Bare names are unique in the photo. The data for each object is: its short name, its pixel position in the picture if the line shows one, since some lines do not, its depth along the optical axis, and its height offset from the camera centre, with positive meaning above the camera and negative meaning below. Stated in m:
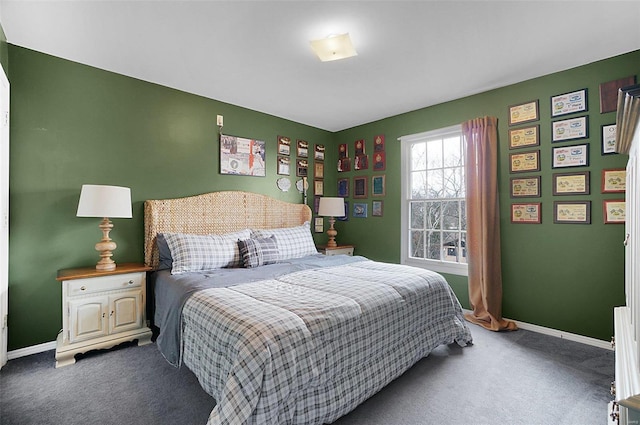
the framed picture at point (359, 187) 4.51 +0.43
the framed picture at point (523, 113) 2.97 +1.03
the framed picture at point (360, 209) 4.53 +0.09
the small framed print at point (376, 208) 4.31 +0.10
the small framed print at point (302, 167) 4.44 +0.72
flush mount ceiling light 2.25 +1.30
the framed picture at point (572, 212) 2.70 +0.02
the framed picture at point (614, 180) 2.51 +0.29
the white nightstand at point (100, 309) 2.33 -0.77
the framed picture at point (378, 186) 4.28 +0.43
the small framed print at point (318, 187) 4.66 +0.44
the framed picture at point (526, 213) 2.97 +0.02
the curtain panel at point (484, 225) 3.13 -0.12
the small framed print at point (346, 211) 4.80 +0.07
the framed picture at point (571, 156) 2.69 +0.54
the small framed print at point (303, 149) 4.46 +1.01
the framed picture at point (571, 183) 2.70 +0.29
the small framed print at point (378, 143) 4.27 +1.04
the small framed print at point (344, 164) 4.74 +0.82
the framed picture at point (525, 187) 2.97 +0.28
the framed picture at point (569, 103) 2.71 +1.03
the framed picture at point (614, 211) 2.52 +0.03
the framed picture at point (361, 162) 4.48 +0.80
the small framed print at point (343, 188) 4.79 +0.45
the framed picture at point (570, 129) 2.69 +0.79
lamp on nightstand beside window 4.35 +0.12
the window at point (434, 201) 3.59 +0.17
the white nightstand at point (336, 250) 4.29 -0.50
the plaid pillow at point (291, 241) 3.42 -0.30
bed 1.43 -0.61
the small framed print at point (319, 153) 4.69 +0.98
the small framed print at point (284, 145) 4.21 +1.00
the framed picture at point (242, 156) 3.63 +0.75
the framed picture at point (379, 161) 4.25 +0.78
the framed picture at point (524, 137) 2.97 +0.79
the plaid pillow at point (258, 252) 2.99 -0.37
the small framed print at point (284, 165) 4.20 +0.71
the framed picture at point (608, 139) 2.54 +0.65
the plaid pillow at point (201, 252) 2.72 -0.34
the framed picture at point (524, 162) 2.97 +0.54
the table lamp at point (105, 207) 2.43 +0.08
